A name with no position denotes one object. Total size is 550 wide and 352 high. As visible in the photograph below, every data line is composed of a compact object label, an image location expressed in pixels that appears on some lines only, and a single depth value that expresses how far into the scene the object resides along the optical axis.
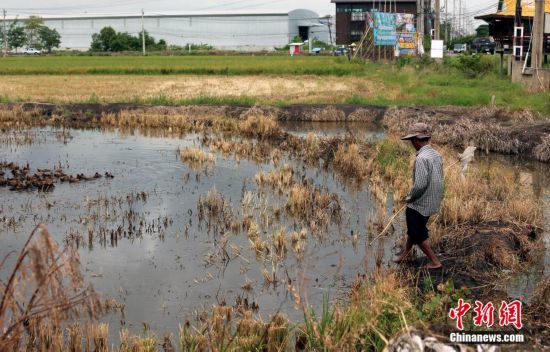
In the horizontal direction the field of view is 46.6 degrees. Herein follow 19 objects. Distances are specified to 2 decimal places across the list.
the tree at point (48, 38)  87.62
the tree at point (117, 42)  79.25
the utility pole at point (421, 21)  45.67
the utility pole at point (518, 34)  25.95
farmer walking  7.03
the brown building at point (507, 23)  29.31
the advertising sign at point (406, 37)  46.66
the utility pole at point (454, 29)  97.57
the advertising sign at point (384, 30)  45.19
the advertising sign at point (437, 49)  39.32
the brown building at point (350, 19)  76.25
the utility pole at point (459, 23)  90.09
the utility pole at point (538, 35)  23.31
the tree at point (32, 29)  90.25
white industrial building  87.62
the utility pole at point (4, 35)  78.19
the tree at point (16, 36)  90.56
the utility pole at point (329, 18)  88.82
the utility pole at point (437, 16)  39.31
